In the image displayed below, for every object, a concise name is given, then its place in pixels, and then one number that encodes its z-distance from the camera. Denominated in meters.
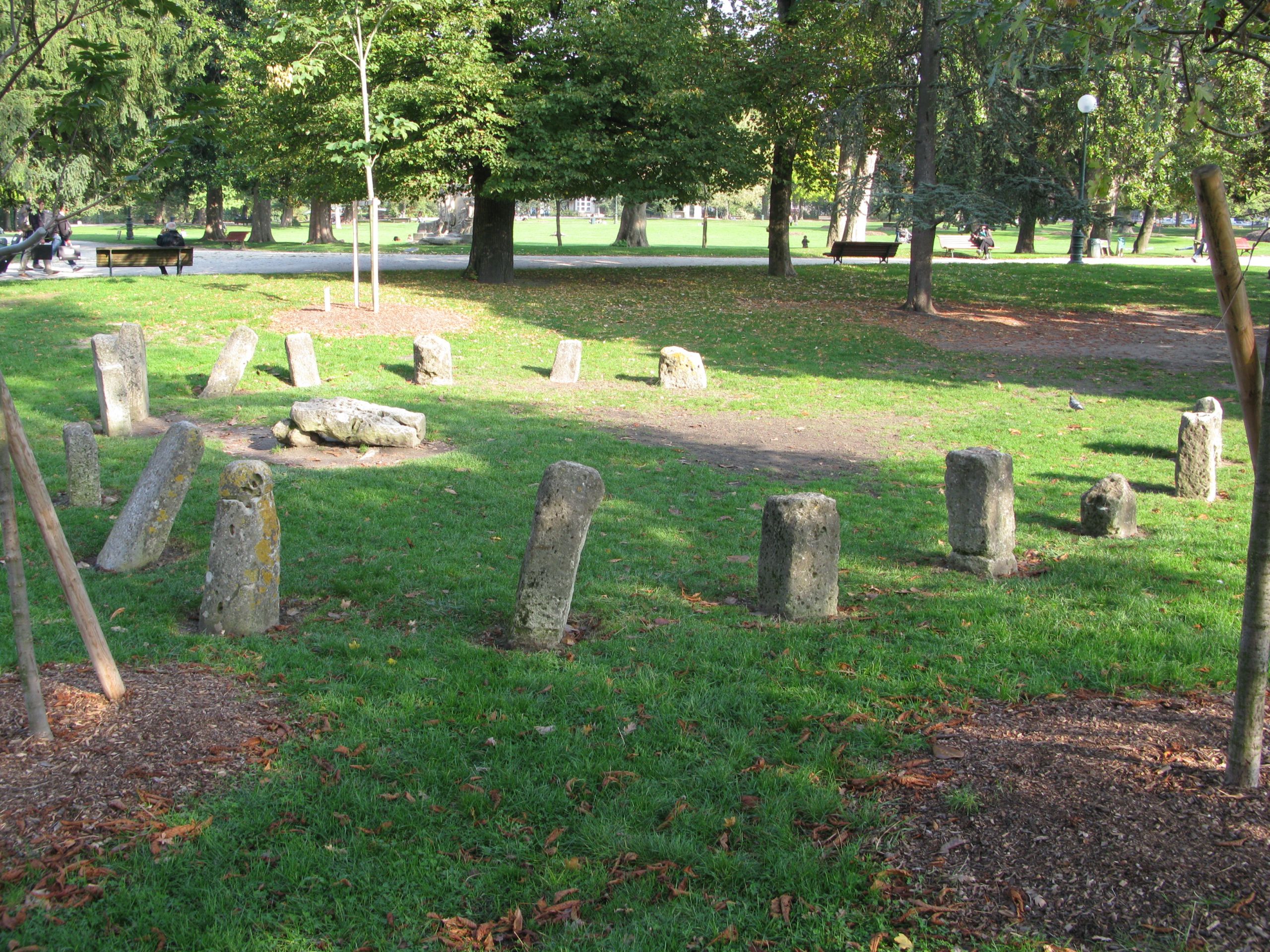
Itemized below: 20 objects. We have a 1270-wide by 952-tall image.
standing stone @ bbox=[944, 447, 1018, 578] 7.27
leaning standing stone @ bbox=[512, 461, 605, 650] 5.90
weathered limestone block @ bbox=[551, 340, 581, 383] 16.14
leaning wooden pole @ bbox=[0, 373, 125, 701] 4.50
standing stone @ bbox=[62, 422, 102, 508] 8.60
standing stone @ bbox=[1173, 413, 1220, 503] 9.82
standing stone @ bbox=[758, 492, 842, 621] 6.35
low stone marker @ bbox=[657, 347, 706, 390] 15.81
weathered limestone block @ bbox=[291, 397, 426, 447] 10.96
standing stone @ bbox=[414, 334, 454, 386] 15.22
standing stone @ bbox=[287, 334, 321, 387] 14.68
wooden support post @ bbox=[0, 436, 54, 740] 4.34
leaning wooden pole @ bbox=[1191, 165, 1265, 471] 3.70
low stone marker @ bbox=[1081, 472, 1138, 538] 8.43
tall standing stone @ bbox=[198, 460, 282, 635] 5.97
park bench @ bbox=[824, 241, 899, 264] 35.06
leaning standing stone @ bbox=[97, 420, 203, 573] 7.32
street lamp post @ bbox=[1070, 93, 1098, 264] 17.61
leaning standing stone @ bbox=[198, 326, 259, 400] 14.06
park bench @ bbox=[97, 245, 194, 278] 24.70
